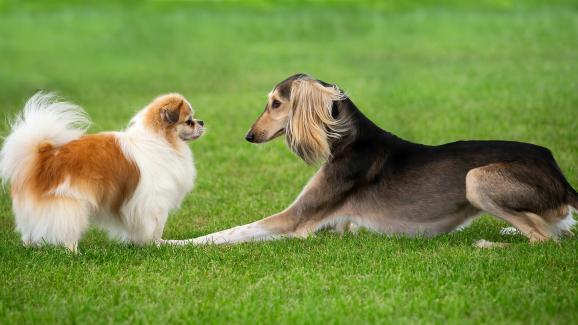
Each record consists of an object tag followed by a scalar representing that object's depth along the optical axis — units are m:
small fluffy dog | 14.70
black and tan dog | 15.52
